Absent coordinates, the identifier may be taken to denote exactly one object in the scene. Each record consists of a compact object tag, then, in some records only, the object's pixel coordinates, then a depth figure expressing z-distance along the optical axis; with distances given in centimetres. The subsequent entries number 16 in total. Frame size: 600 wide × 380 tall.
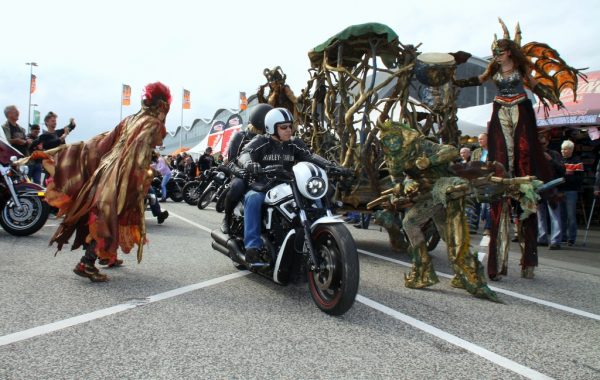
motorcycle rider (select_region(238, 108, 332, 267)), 431
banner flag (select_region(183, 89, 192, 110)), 6300
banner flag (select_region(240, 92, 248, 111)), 5509
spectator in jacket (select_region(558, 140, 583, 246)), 902
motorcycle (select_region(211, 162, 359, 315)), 350
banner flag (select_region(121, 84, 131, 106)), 6100
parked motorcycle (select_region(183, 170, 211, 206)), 1650
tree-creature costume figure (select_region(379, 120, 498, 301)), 443
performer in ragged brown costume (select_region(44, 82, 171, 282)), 441
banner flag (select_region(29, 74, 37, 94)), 5410
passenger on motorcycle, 602
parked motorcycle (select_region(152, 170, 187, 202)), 1809
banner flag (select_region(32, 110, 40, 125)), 5803
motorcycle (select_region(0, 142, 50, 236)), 728
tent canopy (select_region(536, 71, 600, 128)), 1101
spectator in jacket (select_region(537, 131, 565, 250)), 859
